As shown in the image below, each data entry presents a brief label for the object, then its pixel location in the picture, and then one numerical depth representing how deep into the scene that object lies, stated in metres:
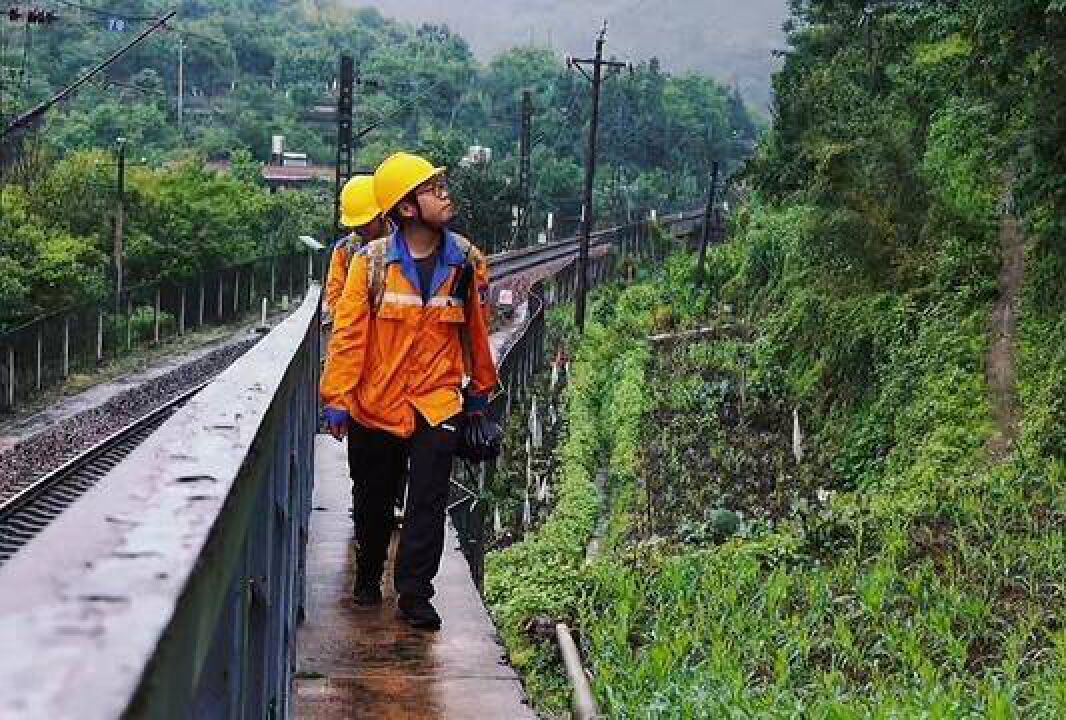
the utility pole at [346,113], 38.49
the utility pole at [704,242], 43.00
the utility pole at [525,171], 63.16
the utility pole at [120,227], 35.50
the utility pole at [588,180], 38.41
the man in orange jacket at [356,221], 5.91
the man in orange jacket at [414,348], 5.29
